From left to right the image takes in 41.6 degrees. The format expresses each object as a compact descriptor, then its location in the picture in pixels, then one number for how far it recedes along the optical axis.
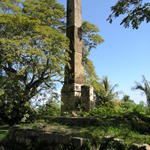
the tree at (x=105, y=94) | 16.29
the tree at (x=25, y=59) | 11.98
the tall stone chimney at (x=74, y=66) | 10.17
